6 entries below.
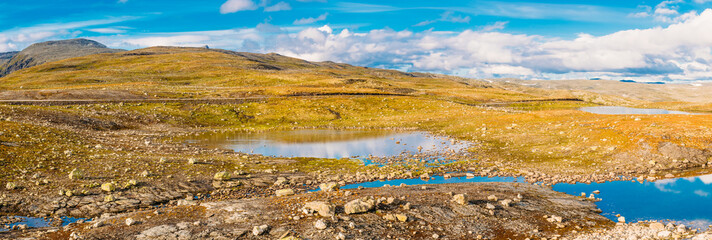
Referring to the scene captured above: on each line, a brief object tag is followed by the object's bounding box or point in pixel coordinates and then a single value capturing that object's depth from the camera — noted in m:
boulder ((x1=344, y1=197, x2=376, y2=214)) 21.59
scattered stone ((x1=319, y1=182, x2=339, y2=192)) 27.28
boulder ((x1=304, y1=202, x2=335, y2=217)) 21.12
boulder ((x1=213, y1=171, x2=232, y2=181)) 31.23
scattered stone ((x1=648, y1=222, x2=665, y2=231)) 21.02
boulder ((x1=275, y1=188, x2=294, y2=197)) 26.98
